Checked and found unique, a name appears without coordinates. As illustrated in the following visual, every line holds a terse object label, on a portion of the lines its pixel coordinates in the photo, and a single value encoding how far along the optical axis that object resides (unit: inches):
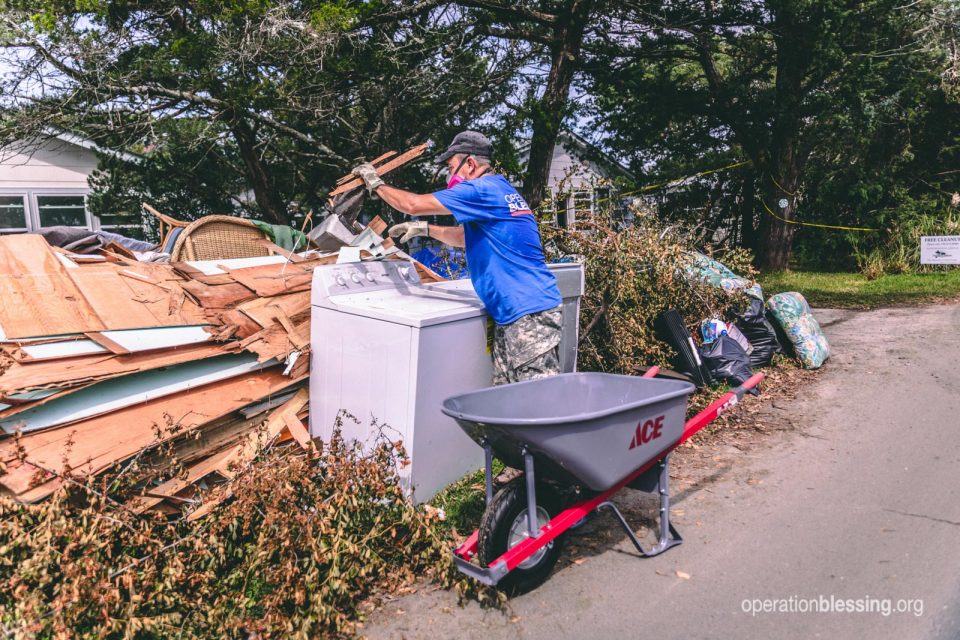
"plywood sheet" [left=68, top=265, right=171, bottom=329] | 150.1
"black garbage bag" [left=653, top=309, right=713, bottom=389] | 223.0
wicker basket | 211.0
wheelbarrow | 107.6
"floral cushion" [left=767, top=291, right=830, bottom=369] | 252.6
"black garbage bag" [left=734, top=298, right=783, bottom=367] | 248.4
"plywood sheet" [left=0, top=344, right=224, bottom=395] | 126.4
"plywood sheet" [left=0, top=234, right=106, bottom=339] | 142.9
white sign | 445.1
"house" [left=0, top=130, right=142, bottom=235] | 510.9
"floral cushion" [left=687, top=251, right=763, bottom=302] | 246.8
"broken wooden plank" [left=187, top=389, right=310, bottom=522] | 126.4
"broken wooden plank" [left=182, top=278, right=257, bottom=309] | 165.0
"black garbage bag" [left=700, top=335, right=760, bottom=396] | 226.7
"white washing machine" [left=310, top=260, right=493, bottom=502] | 139.6
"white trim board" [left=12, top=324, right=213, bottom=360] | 136.0
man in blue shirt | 142.3
